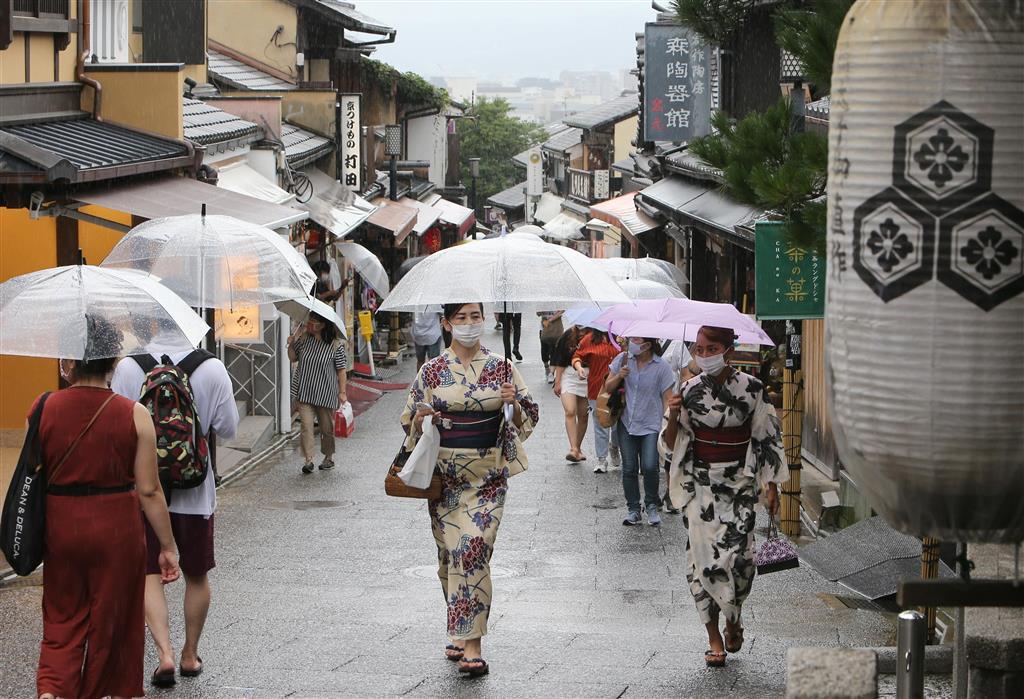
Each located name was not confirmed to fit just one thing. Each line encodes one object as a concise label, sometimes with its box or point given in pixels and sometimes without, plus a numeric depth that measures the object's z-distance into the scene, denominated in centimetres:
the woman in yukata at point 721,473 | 877
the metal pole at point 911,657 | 435
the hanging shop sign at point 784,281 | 1187
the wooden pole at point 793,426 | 1281
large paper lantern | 407
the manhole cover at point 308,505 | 1462
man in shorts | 818
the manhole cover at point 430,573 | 1148
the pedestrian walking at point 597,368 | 1672
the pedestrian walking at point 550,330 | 2497
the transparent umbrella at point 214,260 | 1111
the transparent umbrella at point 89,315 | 702
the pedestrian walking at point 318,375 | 1666
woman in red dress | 671
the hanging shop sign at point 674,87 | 2484
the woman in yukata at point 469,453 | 866
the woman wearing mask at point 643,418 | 1368
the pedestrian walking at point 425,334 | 2411
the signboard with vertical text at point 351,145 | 2750
